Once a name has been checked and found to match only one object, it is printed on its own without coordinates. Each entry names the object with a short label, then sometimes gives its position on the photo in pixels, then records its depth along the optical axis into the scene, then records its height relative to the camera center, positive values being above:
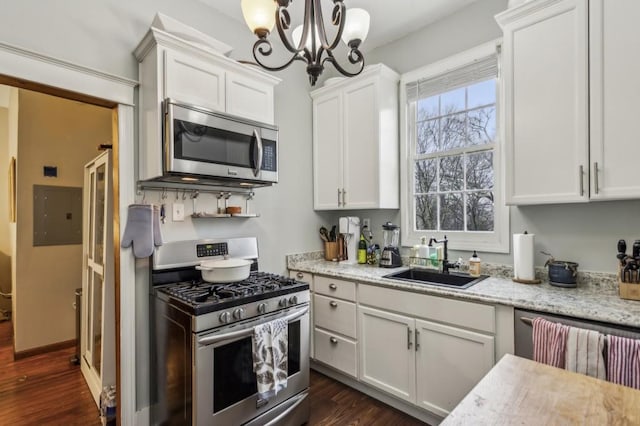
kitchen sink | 2.27 -0.50
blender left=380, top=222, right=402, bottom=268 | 2.67 -0.31
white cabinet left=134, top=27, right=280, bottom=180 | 1.89 +0.84
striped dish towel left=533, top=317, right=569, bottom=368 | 1.44 -0.61
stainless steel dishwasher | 1.41 -0.53
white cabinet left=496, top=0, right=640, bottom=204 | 1.61 +0.61
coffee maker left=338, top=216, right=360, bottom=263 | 2.95 -0.22
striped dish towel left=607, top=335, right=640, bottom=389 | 1.28 -0.62
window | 2.39 +0.47
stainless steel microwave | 1.86 +0.42
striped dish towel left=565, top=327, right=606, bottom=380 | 1.36 -0.62
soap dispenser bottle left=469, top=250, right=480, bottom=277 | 2.26 -0.40
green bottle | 2.89 -0.36
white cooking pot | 2.07 -0.39
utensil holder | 3.07 -0.37
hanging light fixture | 1.32 +0.80
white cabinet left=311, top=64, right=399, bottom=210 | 2.69 +0.63
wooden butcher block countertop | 0.82 -0.54
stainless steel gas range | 1.64 -0.73
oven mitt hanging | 2.00 -0.12
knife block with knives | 1.66 -0.33
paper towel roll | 2.01 -0.29
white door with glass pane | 2.20 -0.53
